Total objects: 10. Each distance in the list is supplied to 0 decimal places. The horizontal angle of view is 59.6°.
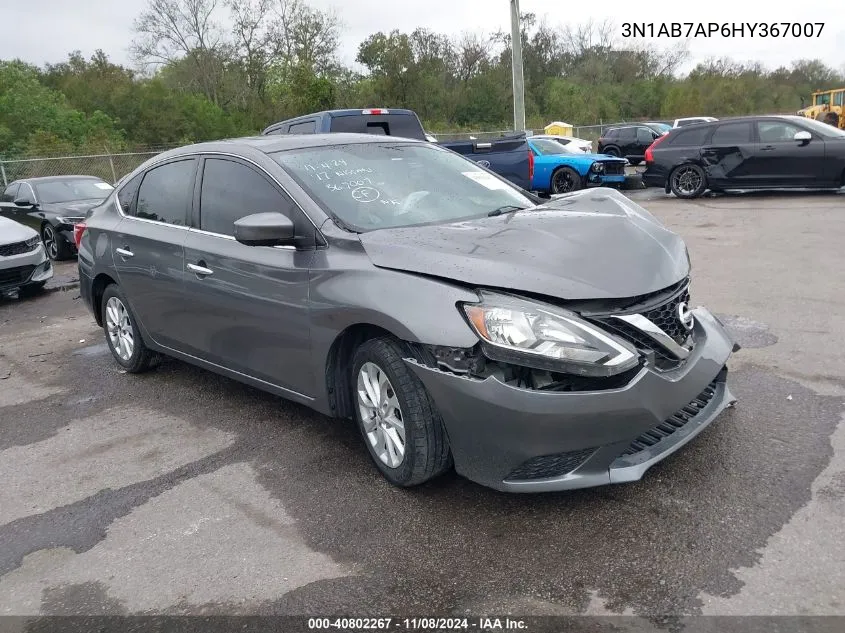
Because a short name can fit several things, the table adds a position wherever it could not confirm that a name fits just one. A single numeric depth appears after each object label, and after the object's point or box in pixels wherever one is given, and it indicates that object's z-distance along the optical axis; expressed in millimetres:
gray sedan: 2971
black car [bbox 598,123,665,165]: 24672
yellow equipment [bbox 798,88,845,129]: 31059
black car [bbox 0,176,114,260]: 12117
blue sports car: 16859
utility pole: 21078
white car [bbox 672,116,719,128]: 26159
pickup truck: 10609
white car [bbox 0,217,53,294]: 9070
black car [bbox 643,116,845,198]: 13578
